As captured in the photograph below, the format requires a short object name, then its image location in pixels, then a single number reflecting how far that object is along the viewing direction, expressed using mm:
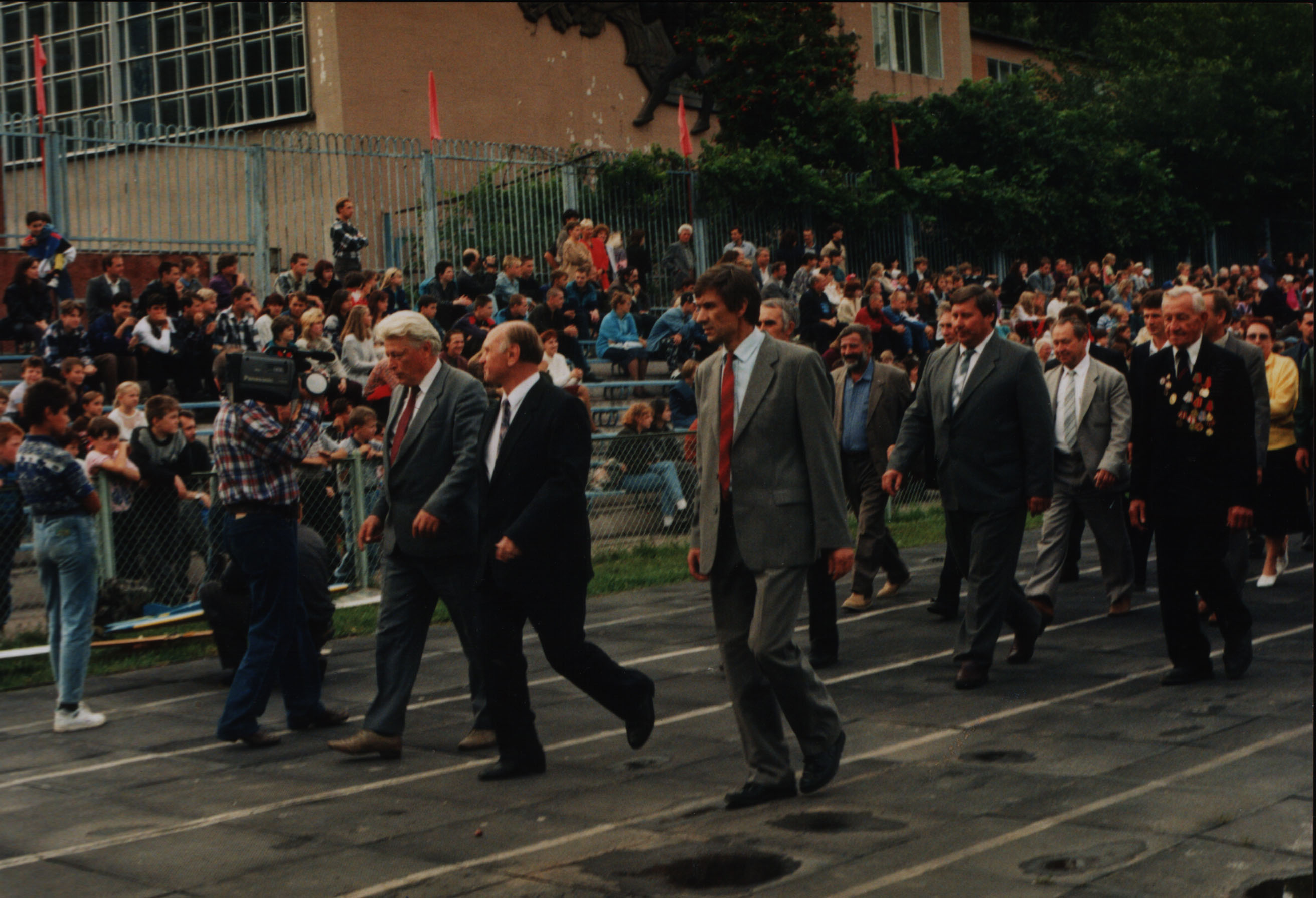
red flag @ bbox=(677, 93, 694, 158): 24297
